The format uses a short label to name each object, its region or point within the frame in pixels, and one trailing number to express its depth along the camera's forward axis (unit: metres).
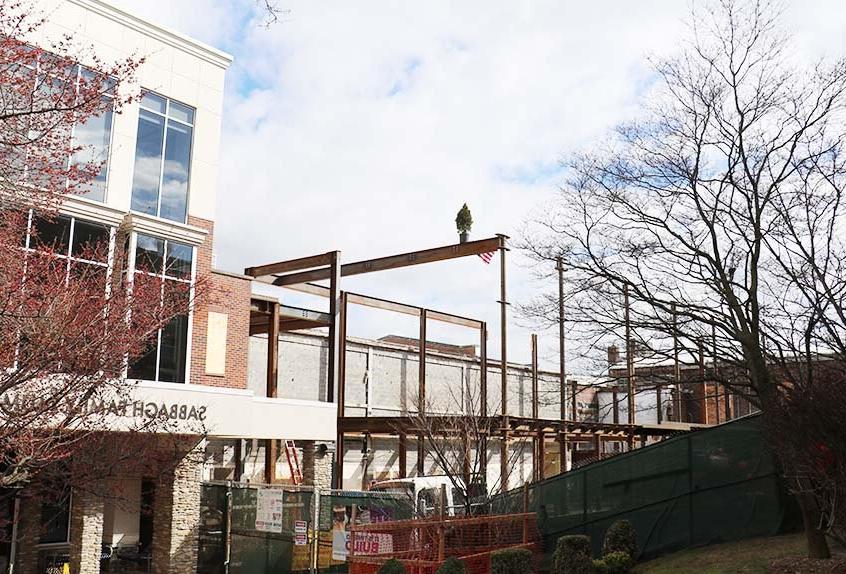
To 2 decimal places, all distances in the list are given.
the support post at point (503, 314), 26.70
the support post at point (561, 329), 19.14
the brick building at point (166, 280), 19.56
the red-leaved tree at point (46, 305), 8.73
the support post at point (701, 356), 16.73
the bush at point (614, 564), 16.58
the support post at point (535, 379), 29.12
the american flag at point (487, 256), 27.34
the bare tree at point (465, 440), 19.77
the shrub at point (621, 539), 17.66
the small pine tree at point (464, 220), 28.00
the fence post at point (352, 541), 16.41
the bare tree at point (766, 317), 14.07
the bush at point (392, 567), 15.04
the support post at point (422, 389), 25.79
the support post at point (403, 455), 27.28
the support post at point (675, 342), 16.98
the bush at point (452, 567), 14.45
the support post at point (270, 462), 25.27
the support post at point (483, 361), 26.26
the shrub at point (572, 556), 15.91
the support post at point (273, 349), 26.42
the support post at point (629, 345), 17.64
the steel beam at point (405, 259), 27.39
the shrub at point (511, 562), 15.41
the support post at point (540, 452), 28.16
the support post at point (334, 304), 27.48
